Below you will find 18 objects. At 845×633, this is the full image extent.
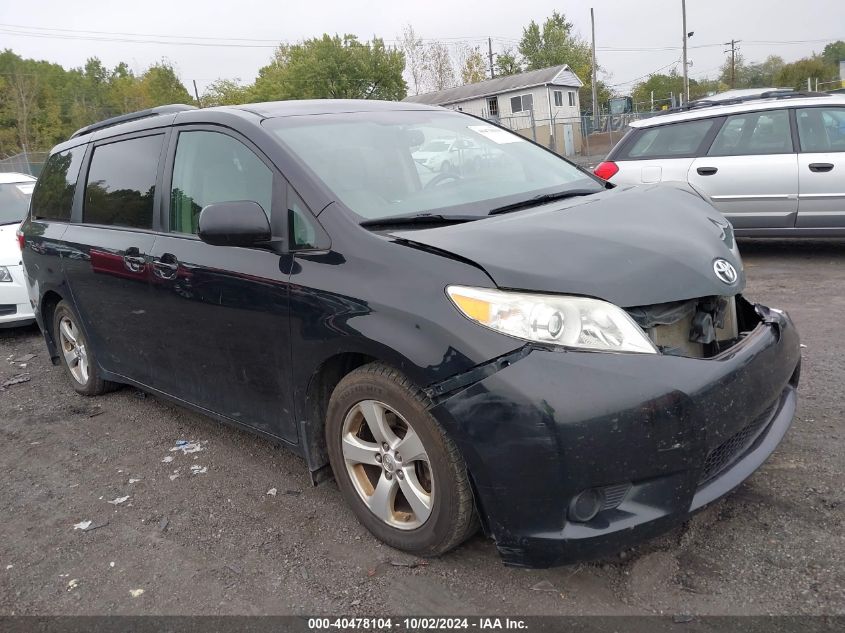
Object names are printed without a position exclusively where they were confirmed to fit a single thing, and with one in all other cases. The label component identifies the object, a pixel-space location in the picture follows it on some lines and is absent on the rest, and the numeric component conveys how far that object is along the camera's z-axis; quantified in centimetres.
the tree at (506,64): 6731
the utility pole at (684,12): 4231
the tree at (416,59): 5866
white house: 4453
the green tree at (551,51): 7094
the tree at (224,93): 6775
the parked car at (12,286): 682
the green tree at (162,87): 6779
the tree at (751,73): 7200
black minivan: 217
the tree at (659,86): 7881
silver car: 669
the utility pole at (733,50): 7019
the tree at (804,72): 5997
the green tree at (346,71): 4584
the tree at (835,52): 8194
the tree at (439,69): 5959
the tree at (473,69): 6264
